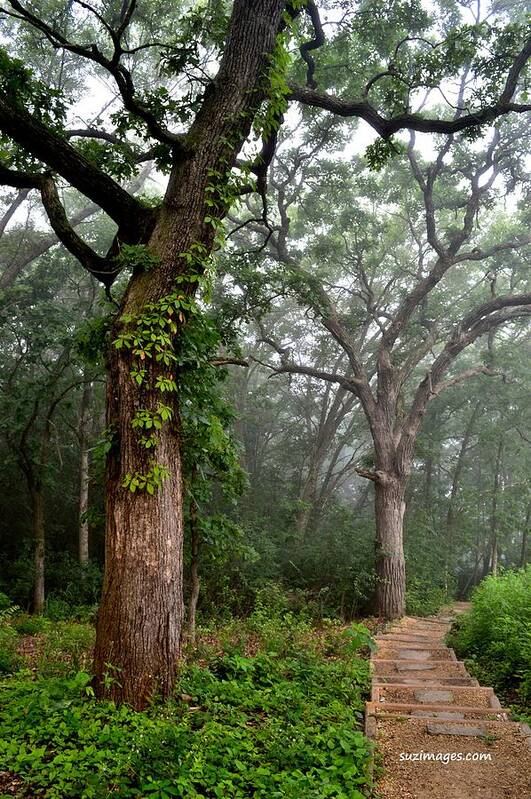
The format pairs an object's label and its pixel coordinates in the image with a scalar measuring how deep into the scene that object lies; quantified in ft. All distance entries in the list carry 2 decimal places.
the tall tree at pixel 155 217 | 12.81
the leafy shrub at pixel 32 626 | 24.73
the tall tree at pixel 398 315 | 35.01
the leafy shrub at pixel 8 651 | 15.79
